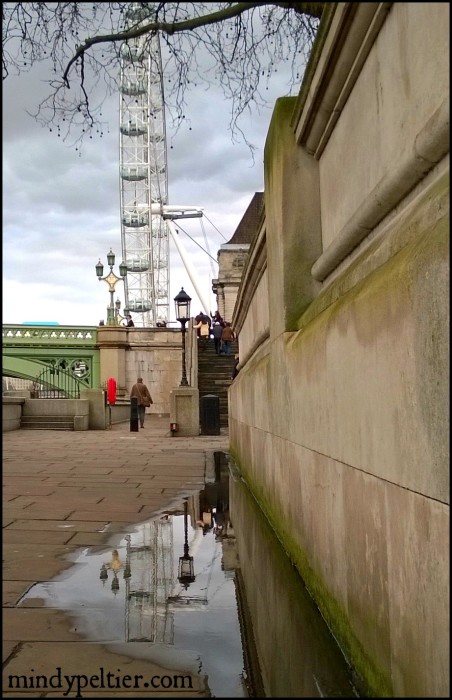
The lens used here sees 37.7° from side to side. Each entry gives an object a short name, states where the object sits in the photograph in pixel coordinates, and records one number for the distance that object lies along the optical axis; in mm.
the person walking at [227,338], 23797
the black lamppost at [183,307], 17484
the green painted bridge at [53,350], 32281
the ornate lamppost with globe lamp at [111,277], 28078
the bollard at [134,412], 18016
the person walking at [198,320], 27953
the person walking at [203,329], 27794
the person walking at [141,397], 19781
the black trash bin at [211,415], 16703
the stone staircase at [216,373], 21898
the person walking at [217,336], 25644
